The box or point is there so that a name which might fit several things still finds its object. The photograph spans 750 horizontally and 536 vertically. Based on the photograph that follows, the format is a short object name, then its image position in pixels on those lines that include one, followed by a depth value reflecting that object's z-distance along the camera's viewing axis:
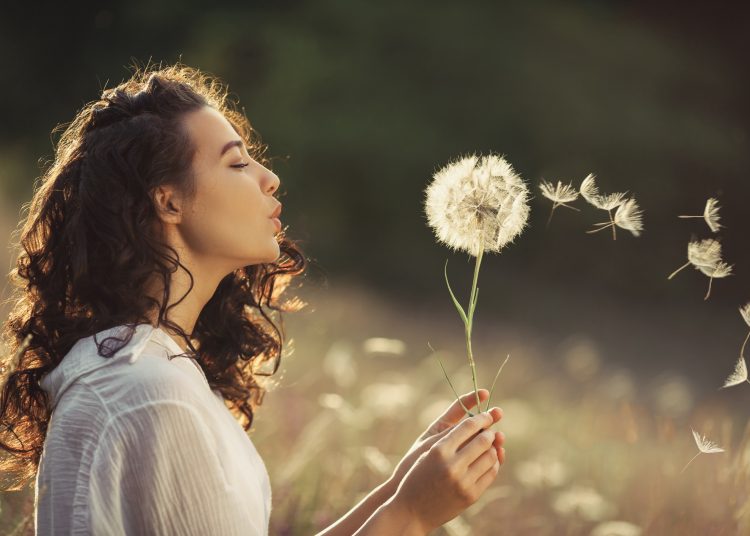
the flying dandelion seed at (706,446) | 2.13
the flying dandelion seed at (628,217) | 2.31
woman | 1.78
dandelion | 2.28
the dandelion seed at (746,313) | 2.08
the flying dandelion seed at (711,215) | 2.10
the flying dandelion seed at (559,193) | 2.21
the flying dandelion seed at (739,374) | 2.03
